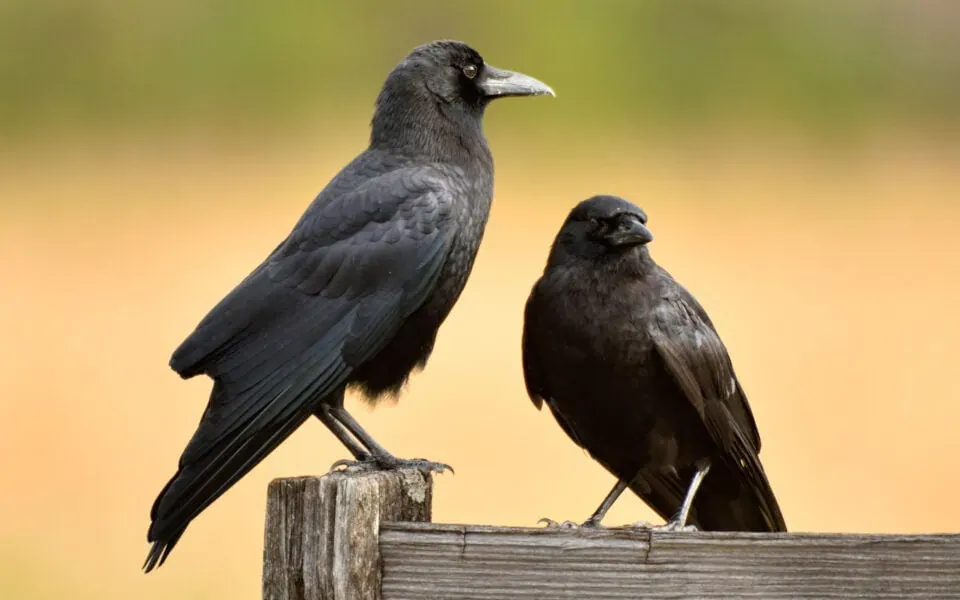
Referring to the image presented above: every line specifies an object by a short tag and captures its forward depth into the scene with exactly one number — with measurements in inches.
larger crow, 291.3
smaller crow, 348.2
